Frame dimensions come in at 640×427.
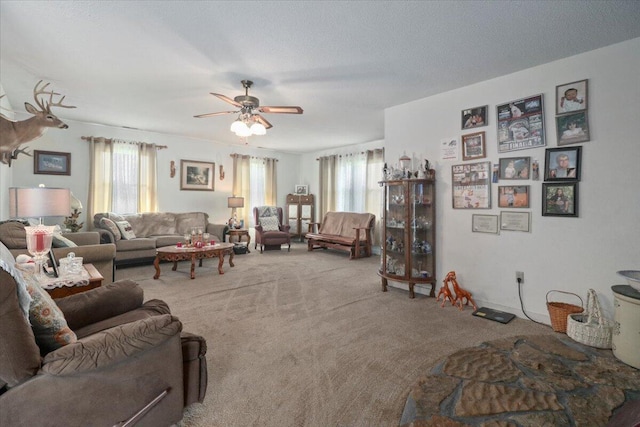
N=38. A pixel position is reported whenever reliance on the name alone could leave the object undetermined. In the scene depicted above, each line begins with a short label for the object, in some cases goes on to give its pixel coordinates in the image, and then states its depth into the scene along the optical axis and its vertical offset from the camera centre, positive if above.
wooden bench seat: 6.09 -0.51
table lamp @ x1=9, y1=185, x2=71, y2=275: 2.15 -0.02
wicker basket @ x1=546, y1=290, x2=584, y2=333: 2.59 -0.87
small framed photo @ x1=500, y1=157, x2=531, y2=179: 2.98 +0.47
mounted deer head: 2.85 +0.77
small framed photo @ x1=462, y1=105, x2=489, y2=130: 3.29 +1.07
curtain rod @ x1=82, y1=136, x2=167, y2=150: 5.46 +1.28
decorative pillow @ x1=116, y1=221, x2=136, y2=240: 5.08 -0.38
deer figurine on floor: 3.28 -0.89
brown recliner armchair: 1.04 -0.66
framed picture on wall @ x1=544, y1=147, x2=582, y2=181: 2.69 +0.46
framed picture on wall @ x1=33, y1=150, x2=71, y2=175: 5.05 +0.77
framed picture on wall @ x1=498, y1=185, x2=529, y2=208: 2.99 +0.17
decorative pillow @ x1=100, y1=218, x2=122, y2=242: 4.96 -0.32
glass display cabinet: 3.67 -0.31
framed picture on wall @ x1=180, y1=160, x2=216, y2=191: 6.60 +0.77
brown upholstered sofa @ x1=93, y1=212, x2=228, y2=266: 4.91 -0.42
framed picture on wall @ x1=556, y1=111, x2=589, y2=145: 2.64 +0.78
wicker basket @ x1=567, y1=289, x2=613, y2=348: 2.30 -0.89
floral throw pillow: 1.22 -0.49
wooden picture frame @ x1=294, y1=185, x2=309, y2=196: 8.18 +0.56
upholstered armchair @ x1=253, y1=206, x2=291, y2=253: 6.68 -0.44
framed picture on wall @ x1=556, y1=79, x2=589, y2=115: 2.65 +1.06
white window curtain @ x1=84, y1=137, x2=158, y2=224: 5.54 +0.61
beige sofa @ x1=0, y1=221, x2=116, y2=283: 2.94 -0.44
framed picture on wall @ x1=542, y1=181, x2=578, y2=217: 2.70 +0.14
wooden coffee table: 4.27 -0.66
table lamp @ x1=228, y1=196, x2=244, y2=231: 6.74 +0.13
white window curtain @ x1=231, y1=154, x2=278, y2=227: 7.36 +0.72
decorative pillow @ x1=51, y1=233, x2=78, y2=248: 3.23 -0.39
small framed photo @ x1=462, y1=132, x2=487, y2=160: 3.29 +0.74
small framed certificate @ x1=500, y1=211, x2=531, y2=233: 2.99 -0.08
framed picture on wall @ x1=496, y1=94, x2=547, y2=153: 2.89 +0.90
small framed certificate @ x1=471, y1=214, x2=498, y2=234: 3.21 -0.12
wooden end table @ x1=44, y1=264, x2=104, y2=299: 2.17 -0.61
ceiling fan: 3.31 +1.13
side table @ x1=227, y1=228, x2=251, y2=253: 6.48 -0.50
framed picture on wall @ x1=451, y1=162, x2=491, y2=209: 3.26 +0.30
